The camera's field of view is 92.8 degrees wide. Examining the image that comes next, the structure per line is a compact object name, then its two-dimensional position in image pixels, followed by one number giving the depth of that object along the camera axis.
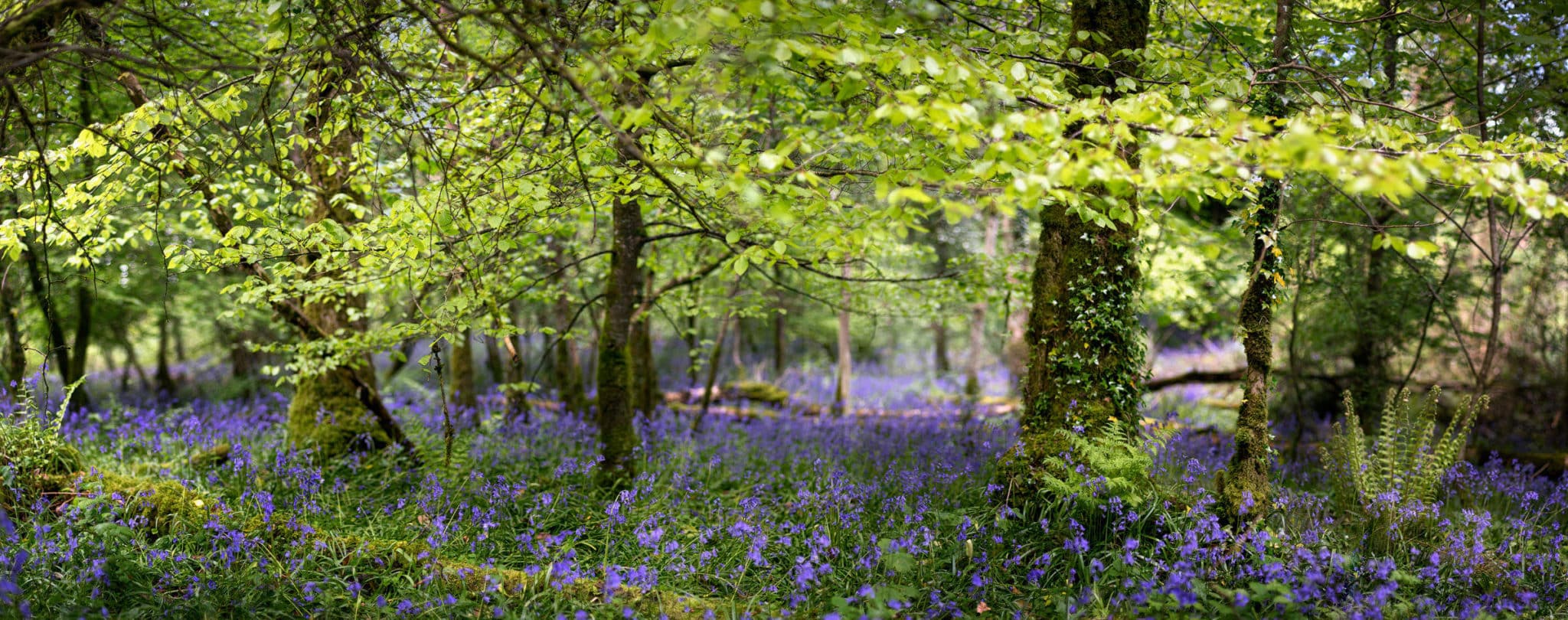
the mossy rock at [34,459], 4.51
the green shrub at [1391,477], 4.37
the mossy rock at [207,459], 5.80
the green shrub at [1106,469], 4.10
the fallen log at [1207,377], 9.22
